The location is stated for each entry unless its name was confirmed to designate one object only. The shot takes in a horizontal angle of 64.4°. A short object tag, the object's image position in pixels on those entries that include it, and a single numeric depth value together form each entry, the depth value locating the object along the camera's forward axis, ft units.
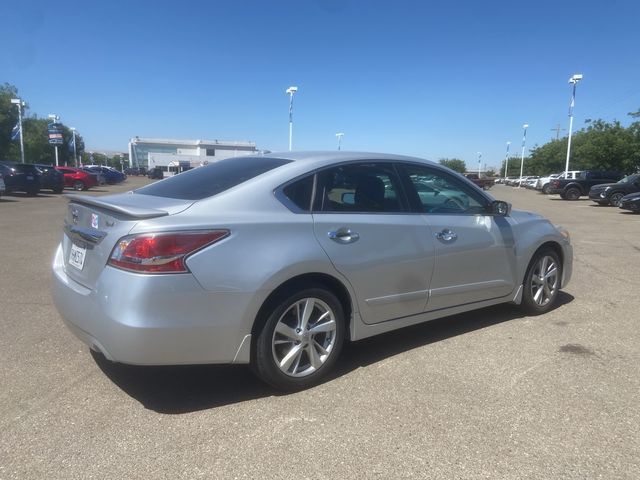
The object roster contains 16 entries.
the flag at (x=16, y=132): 141.59
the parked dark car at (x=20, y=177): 73.55
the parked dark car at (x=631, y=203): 64.23
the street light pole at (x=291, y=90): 126.33
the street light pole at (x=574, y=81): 139.69
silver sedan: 9.46
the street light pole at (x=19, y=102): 144.65
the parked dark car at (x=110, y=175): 142.41
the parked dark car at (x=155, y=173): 243.40
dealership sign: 158.92
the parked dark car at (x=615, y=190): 78.54
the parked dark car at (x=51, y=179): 81.05
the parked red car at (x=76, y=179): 103.24
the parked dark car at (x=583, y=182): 98.84
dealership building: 424.42
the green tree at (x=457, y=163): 350.95
